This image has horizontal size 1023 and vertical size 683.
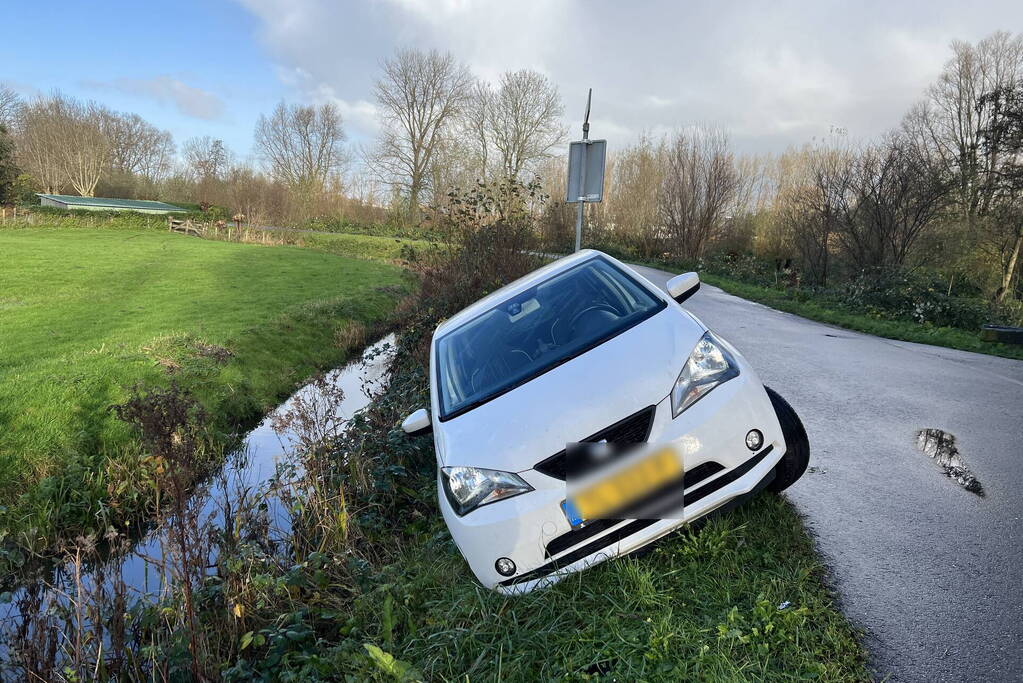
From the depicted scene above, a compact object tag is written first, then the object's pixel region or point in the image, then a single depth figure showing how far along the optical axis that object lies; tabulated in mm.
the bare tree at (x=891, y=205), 17141
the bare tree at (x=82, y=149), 64375
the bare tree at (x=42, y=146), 62938
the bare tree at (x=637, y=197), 34688
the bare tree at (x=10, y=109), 62250
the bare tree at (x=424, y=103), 54031
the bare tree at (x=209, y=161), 68625
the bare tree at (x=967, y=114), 19906
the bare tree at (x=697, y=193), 30906
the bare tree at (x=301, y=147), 58062
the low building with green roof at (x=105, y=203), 50406
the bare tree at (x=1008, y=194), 17156
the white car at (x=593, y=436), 2791
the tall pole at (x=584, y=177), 10188
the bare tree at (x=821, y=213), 19141
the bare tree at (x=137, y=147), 72125
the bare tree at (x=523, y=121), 46750
